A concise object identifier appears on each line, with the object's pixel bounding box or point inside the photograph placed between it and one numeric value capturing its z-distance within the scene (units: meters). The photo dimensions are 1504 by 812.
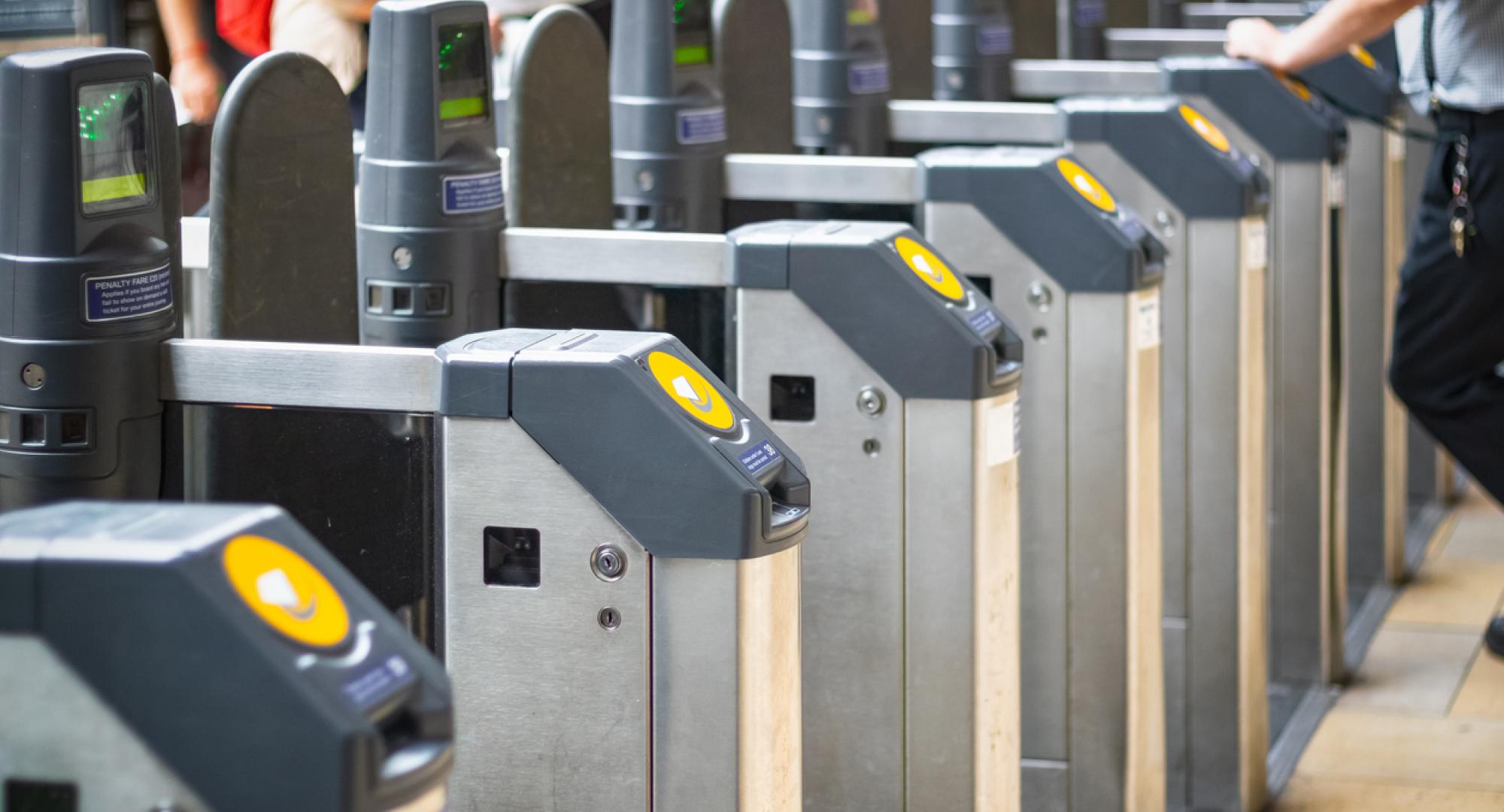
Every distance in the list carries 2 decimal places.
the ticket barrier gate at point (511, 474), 3.02
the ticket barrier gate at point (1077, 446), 4.81
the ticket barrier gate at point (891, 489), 4.01
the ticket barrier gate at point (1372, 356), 8.05
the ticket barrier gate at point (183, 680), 2.09
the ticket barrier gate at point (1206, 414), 5.77
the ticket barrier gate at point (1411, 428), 8.93
